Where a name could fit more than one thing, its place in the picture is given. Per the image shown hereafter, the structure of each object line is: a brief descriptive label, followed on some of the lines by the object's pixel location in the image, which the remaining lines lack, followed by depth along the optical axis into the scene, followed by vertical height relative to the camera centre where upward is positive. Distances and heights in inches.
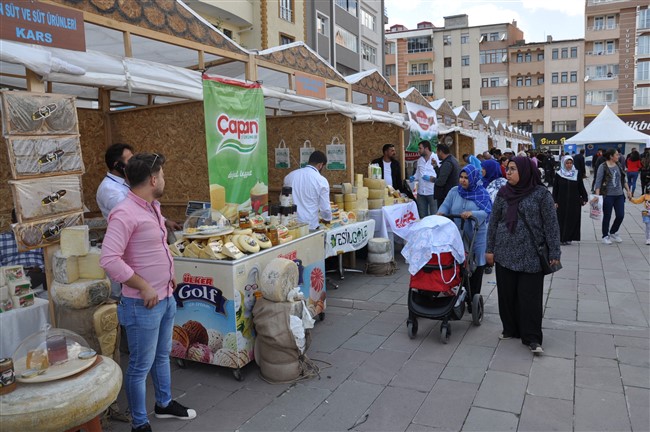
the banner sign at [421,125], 414.9 +27.5
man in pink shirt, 109.7 -23.8
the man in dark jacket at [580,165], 396.1 -14.4
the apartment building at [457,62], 2068.2 +406.4
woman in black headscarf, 169.0 -30.9
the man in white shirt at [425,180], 387.7 -19.3
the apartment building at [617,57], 1852.9 +366.4
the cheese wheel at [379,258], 295.3 -61.7
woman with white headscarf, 359.9 -36.1
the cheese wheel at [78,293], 131.6 -34.4
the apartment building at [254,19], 720.3 +228.2
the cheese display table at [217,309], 153.0 -47.2
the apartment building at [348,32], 1013.2 +298.5
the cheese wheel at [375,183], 319.9 -16.9
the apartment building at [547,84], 1980.8 +279.8
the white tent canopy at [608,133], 653.3 +22.8
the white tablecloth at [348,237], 252.8 -43.8
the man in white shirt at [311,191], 242.4 -16.0
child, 337.6 -42.6
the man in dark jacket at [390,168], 359.9 -8.1
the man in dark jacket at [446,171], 336.2 -11.2
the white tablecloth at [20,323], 121.4 -40.5
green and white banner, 207.2 +8.0
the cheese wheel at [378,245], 295.3 -53.6
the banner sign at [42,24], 125.3 +40.4
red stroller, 180.1 -53.1
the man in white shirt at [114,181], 165.8 -4.9
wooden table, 90.2 -45.1
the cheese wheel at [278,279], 152.8 -38.1
